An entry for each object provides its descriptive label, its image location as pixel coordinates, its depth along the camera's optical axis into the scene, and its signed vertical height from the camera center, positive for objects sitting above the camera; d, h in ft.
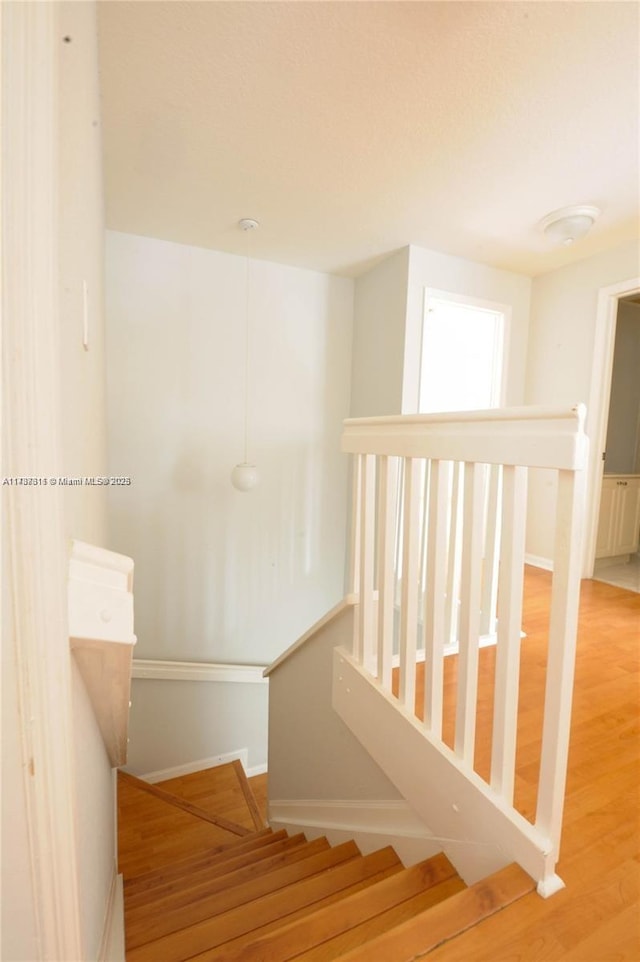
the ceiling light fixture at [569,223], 7.18 +4.02
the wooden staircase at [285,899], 2.95 -4.66
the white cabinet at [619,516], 11.04 -1.80
